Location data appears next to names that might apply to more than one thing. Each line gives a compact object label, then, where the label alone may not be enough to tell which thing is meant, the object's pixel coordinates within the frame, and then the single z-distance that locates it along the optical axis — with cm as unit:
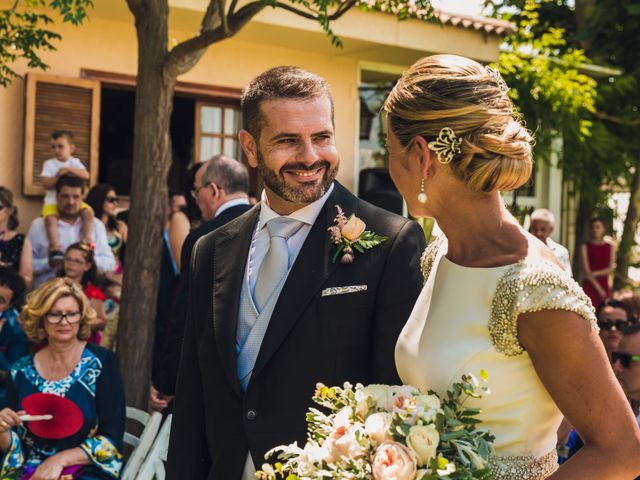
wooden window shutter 938
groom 308
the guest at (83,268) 780
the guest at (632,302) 783
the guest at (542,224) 977
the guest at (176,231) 761
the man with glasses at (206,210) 525
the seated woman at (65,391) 541
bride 214
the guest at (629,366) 520
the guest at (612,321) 722
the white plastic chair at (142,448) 537
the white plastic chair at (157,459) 527
